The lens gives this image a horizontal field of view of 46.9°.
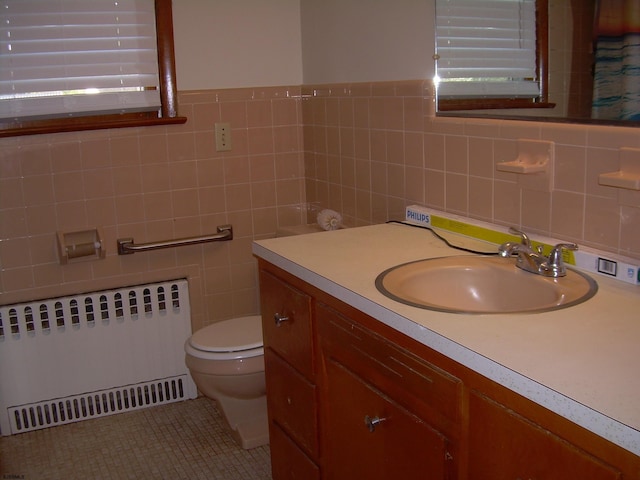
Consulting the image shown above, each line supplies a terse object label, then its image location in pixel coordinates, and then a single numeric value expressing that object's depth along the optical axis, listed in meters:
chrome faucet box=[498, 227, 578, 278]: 1.60
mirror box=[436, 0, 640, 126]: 1.69
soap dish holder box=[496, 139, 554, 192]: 1.76
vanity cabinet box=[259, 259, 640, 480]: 1.10
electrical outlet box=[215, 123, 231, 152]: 2.91
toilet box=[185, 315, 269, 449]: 2.53
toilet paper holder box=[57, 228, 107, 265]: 2.69
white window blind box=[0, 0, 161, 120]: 2.58
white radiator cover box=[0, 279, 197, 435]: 2.77
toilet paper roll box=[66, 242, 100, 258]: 2.69
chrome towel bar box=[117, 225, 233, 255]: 2.82
